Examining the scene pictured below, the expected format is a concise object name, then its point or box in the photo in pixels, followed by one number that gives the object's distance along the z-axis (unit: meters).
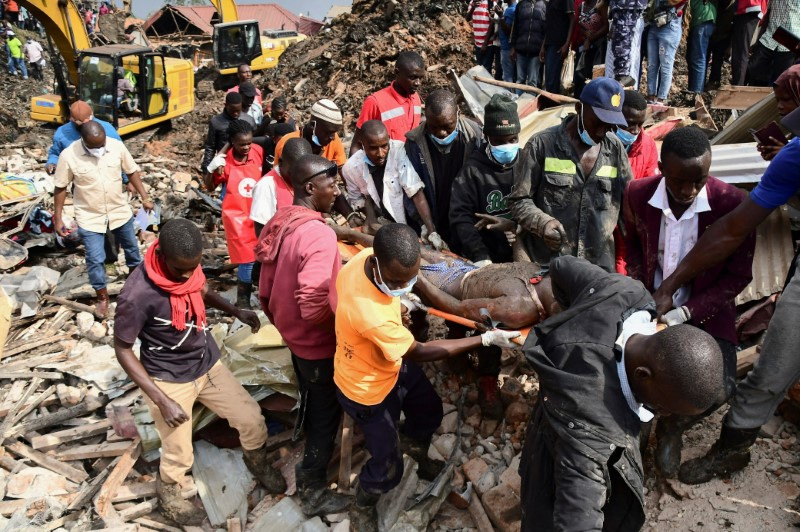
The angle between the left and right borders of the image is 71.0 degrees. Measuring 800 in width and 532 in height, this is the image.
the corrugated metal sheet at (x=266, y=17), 34.94
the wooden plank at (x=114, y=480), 3.78
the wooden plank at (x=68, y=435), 4.32
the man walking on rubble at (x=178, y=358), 3.26
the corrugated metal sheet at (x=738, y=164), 4.19
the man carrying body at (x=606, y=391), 1.91
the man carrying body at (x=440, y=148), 4.25
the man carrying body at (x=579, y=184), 3.59
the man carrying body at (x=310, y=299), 3.16
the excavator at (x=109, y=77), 11.40
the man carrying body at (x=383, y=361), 2.73
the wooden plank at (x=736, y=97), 5.79
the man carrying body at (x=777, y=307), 2.68
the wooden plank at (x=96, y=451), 4.21
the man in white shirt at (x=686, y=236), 2.82
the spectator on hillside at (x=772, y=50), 5.89
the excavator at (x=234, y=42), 15.73
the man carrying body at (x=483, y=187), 4.00
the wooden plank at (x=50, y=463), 4.14
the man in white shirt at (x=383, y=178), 4.40
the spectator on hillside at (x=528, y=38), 8.72
